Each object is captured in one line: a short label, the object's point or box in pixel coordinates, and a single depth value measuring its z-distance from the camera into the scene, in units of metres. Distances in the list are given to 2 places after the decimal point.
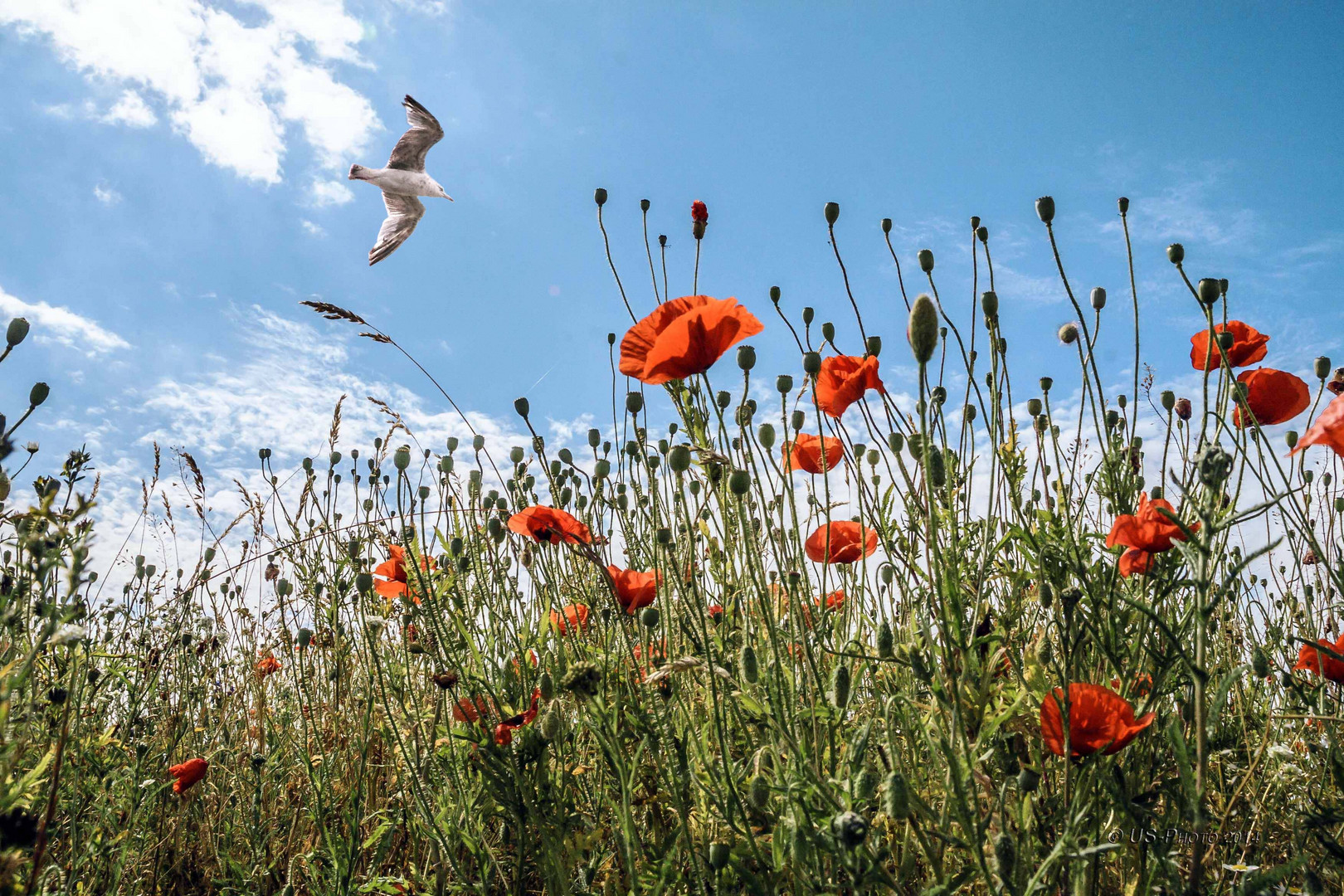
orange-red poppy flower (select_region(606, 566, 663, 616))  1.74
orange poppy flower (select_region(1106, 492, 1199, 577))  1.28
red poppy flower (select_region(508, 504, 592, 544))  1.78
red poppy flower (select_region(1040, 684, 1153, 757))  1.14
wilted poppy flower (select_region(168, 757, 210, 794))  2.05
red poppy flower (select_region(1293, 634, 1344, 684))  1.59
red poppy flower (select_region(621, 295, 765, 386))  1.39
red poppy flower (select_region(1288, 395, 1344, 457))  1.02
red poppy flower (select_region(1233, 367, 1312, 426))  1.66
